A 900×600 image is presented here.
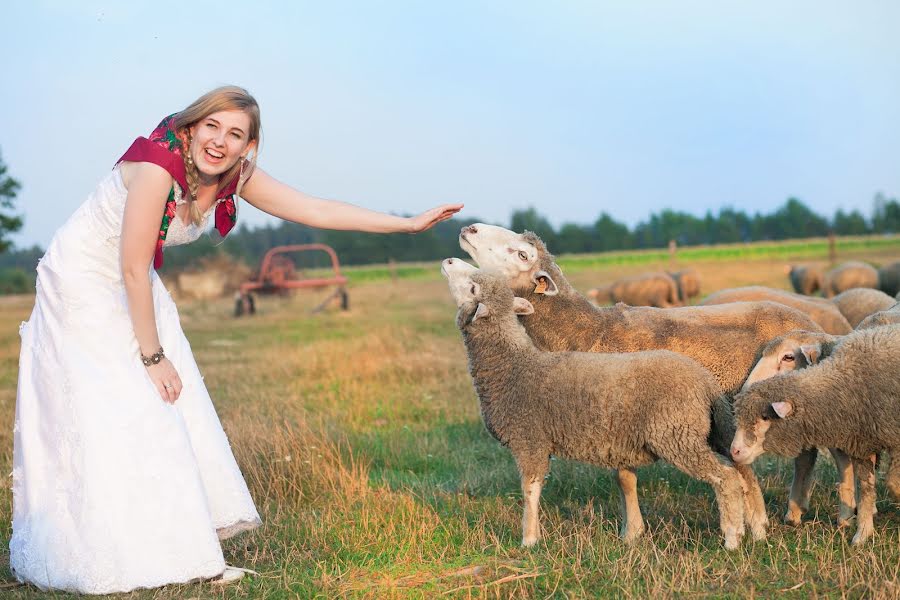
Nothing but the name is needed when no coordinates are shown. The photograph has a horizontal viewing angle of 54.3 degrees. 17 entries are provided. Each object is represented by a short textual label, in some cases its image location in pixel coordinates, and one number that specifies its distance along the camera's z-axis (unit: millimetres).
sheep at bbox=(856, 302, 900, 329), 5579
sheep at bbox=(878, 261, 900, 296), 20578
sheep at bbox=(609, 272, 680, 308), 23750
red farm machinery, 25641
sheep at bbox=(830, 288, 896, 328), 9117
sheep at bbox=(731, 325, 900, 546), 4723
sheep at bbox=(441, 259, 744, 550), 4789
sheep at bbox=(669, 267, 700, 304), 24469
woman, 4320
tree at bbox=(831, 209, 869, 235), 82356
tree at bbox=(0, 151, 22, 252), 30519
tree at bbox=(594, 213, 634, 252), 71562
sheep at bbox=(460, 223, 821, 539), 5707
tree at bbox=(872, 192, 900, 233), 75500
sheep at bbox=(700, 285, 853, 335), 7359
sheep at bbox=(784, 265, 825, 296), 24844
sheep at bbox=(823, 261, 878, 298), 21406
